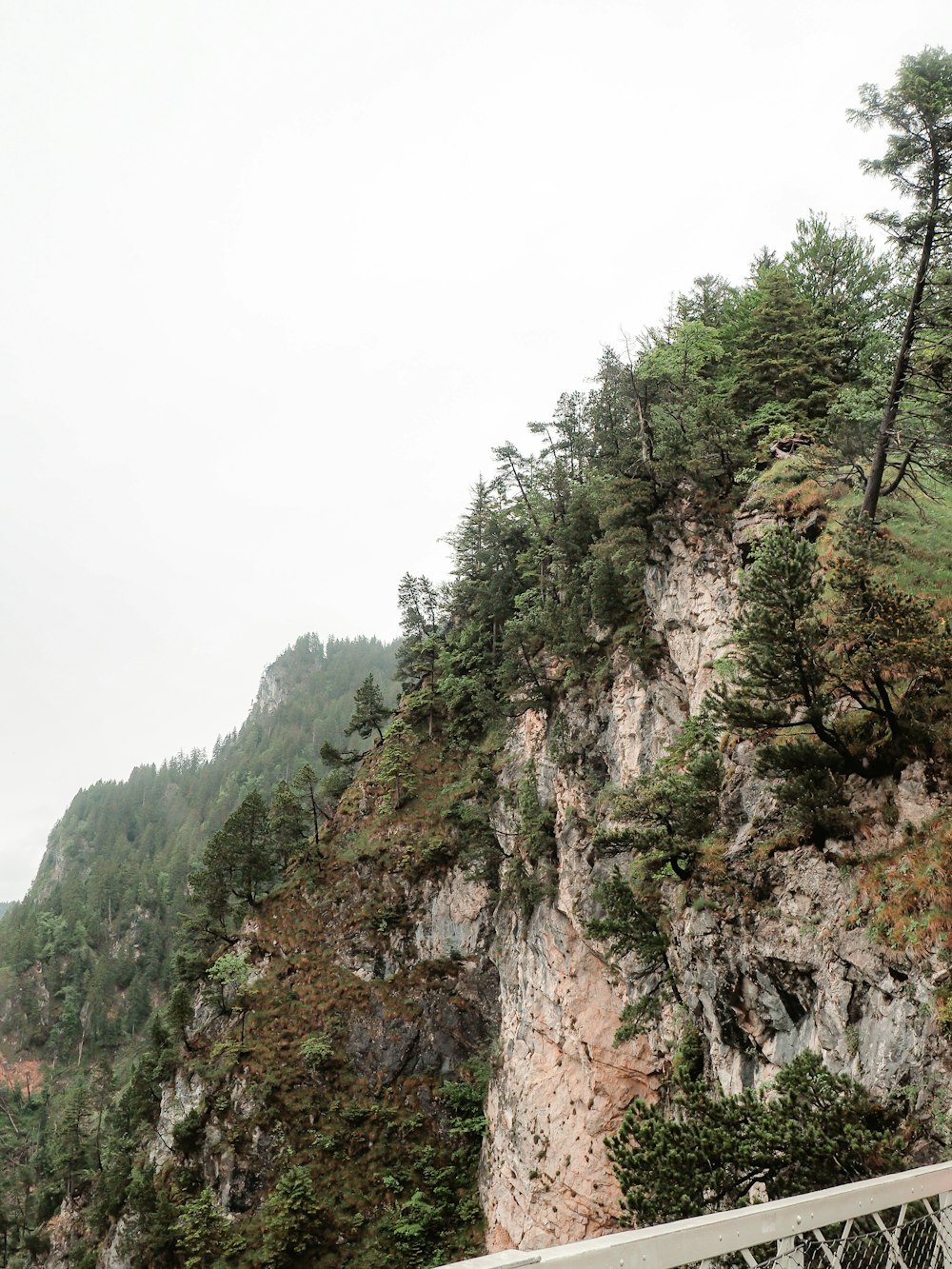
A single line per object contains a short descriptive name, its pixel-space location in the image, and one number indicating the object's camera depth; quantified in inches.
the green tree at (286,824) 1581.0
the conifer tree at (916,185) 548.4
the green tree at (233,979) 1258.6
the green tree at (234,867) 1492.4
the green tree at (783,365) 876.6
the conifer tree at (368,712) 1788.9
